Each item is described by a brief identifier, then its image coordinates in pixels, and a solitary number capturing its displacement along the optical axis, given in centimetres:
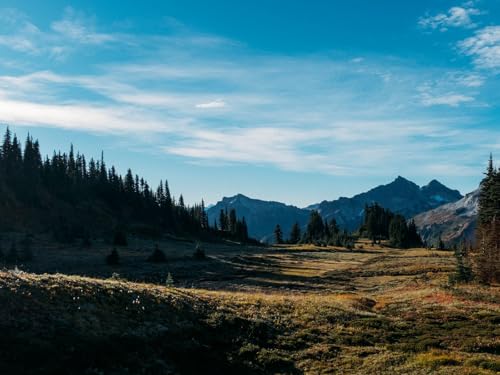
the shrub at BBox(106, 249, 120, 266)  7788
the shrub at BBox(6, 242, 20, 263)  7231
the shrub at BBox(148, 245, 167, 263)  8716
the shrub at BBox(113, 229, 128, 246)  11390
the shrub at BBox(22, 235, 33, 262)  7506
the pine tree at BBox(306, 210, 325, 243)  19364
